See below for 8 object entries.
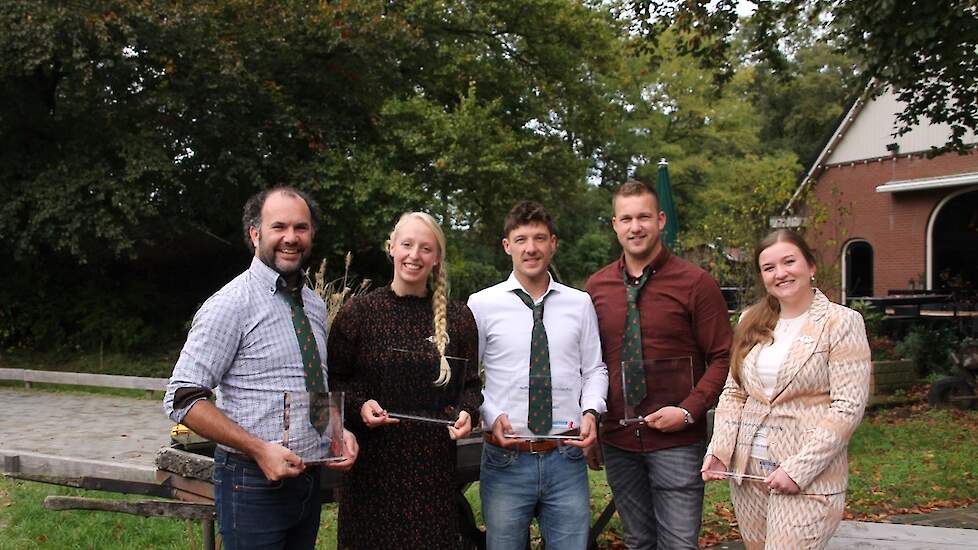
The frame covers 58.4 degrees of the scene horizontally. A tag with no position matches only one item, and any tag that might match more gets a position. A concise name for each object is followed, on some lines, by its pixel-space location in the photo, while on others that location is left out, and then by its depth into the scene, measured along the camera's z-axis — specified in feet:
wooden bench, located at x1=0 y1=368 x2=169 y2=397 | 43.60
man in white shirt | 11.23
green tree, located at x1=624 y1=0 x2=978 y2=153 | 27.78
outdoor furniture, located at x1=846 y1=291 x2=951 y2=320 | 51.90
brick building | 69.87
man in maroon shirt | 11.46
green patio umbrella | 38.42
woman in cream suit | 10.02
